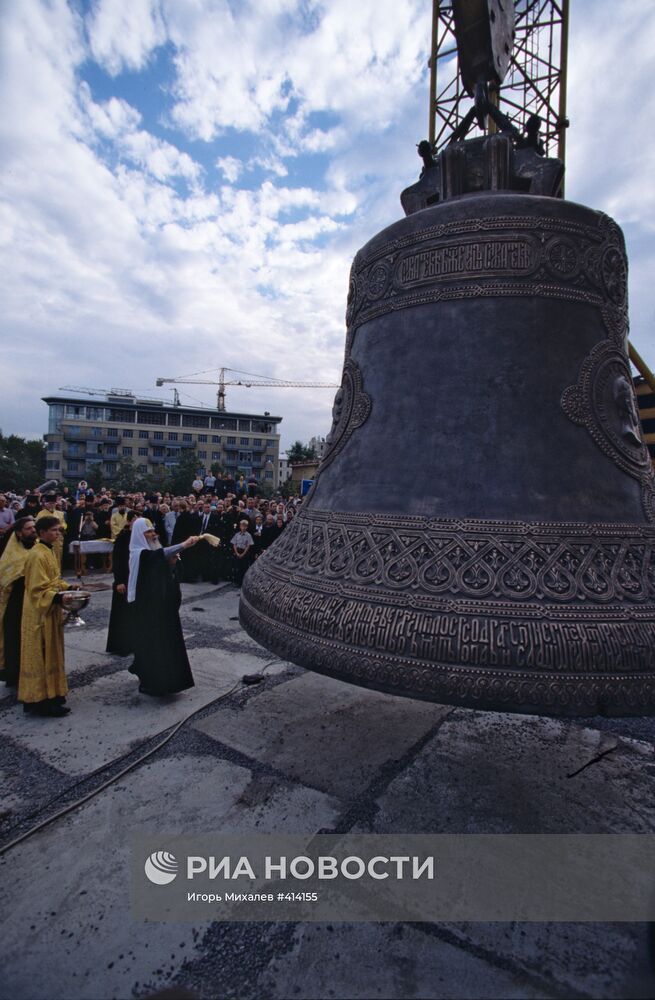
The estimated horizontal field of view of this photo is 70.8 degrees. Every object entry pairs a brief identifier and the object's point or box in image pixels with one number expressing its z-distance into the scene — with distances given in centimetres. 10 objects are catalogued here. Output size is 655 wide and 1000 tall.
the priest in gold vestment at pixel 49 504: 724
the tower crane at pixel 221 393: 10938
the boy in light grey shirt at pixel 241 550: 943
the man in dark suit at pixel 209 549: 1016
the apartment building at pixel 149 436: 6072
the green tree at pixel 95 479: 4711
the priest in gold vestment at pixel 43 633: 383
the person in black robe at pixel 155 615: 420
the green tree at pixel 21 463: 3834
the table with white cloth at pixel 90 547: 838
